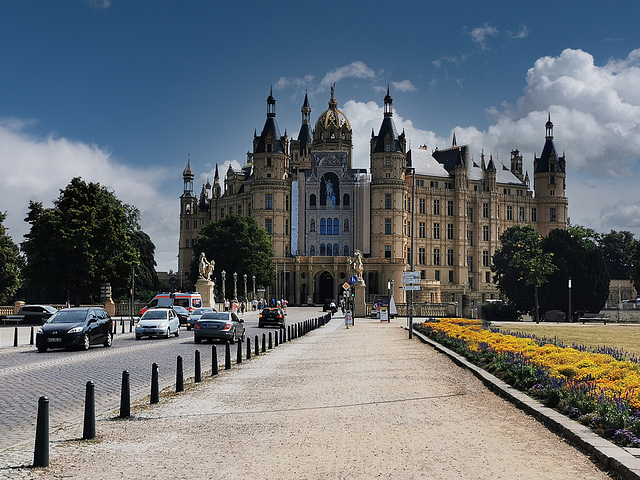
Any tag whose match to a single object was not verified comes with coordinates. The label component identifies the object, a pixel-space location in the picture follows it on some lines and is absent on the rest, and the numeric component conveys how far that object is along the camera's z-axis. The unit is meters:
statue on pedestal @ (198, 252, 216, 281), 70.78
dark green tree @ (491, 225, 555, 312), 79.12
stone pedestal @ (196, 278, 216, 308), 70.25
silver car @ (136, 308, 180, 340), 34.72
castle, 115.44
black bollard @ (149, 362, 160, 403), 13.52
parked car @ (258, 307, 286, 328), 45.78
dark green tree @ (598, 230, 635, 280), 137.12
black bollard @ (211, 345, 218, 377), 18.47
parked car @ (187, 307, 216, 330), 44.23
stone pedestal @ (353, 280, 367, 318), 68.88
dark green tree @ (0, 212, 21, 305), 59.50
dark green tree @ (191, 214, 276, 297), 98.06
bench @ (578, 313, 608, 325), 69.75
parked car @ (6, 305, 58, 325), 47.50
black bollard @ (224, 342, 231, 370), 20.11
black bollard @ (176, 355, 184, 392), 15.44
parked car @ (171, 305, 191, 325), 49.35
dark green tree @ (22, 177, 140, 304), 55.19
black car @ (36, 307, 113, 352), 25.83
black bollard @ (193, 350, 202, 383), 16.97
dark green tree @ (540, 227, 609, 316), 86.88
